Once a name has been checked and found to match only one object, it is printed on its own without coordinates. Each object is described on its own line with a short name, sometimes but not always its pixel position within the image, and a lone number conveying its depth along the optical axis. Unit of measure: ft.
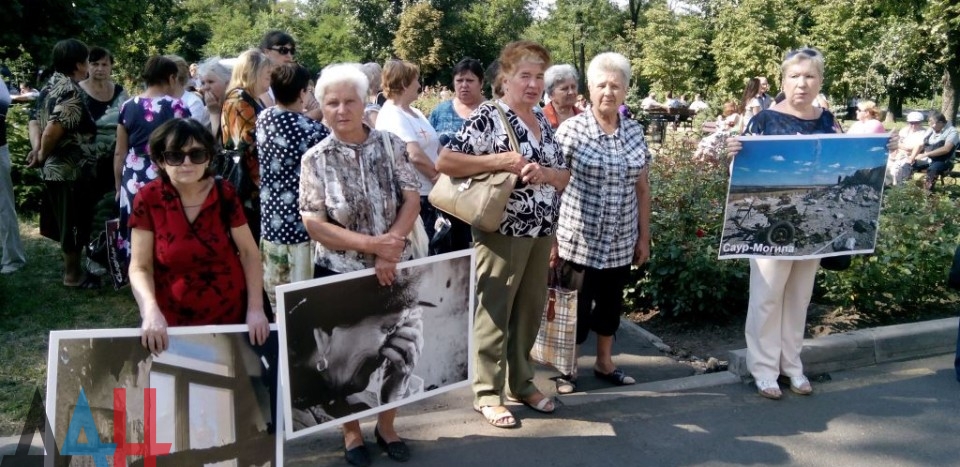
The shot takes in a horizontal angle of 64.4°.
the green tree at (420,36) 150.30
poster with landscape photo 13.75
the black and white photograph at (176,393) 8.83
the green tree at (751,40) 91.76
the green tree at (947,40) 72.79
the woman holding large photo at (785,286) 13.79
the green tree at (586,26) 173.27
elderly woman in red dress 9.87
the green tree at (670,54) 116.78
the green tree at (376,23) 162.20
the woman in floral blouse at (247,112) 14.52
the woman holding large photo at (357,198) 10.82
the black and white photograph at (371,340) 10.24
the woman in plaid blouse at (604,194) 13.83
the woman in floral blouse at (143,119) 17.19
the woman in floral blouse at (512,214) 12.33
